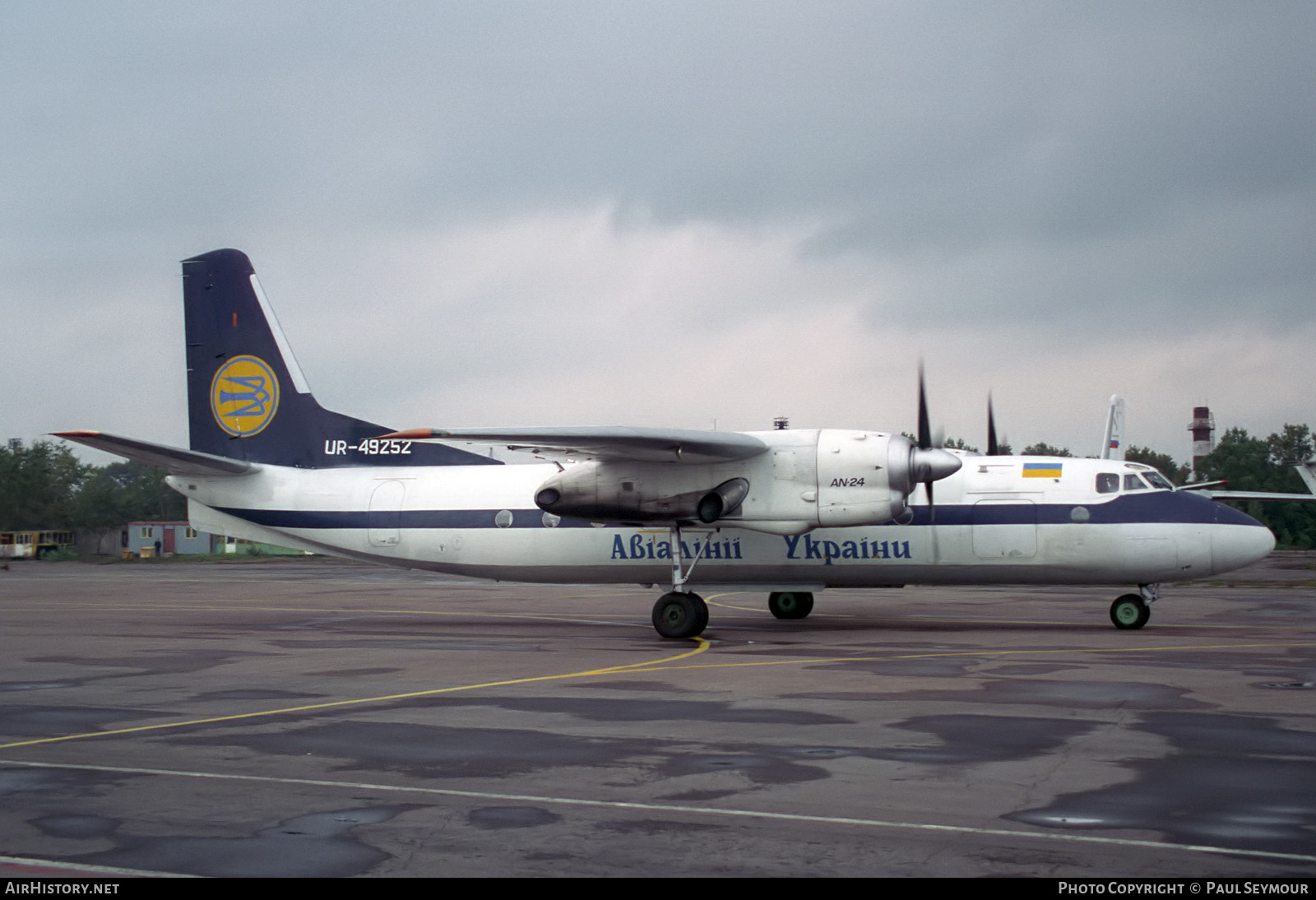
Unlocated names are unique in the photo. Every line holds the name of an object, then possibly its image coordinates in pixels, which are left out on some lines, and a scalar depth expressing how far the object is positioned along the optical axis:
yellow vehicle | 81.06
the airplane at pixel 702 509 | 21.31
